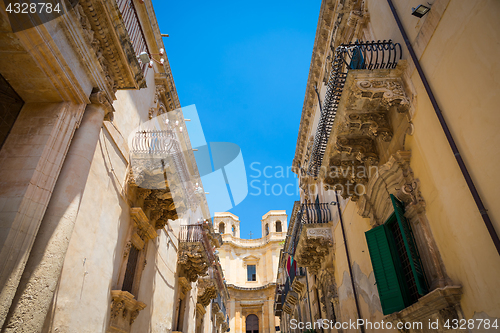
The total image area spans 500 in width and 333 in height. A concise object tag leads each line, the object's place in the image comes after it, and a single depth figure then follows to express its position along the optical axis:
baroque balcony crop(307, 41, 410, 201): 5.62
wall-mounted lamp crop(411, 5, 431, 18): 4.89
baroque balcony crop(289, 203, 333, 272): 11.20
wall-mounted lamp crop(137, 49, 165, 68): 7.60
